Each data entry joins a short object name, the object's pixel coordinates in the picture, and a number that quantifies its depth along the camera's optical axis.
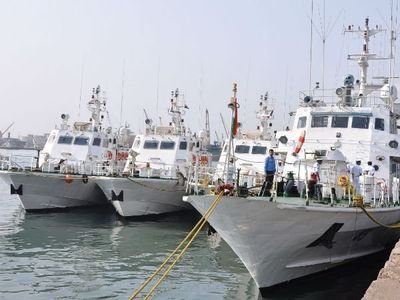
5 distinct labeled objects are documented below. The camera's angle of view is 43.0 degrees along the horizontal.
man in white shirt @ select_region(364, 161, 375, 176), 13.62
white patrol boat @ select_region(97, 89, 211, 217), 22.64
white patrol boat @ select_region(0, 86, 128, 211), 24.23
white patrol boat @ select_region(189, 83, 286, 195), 19.95
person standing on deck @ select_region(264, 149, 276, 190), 12.82
